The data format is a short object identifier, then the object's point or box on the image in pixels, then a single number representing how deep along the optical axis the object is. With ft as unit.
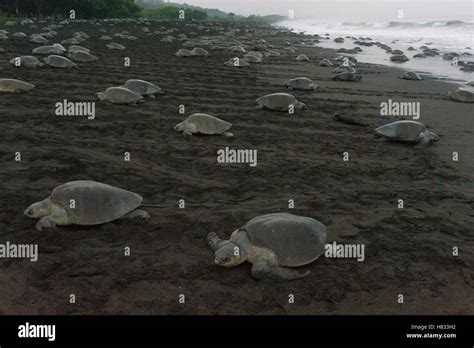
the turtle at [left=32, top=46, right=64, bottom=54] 49.90
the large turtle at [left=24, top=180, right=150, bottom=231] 13.84
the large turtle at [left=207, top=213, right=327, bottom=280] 12.26
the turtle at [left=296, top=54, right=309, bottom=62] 64.49
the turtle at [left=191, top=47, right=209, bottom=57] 60.73
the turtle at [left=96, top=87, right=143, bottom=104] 29.72
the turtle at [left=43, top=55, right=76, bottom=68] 41.93
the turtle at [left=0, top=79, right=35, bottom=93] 30.26
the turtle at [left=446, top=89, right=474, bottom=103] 37.37
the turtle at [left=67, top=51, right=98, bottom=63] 47.24
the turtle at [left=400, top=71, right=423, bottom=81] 49.60
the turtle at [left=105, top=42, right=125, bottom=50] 61.97
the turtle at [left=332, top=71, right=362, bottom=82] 46.74
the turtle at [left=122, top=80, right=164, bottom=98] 32.14
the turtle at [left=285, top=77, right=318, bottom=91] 39.24
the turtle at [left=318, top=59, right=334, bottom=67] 59.57
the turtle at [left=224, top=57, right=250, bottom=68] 53.21
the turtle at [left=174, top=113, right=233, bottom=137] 24.27
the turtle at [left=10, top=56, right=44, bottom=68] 40.96
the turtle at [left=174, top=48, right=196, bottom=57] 58.90
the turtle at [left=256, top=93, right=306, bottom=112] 30.50
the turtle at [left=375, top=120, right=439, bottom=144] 24.50
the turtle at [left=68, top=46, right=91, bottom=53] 51.82
